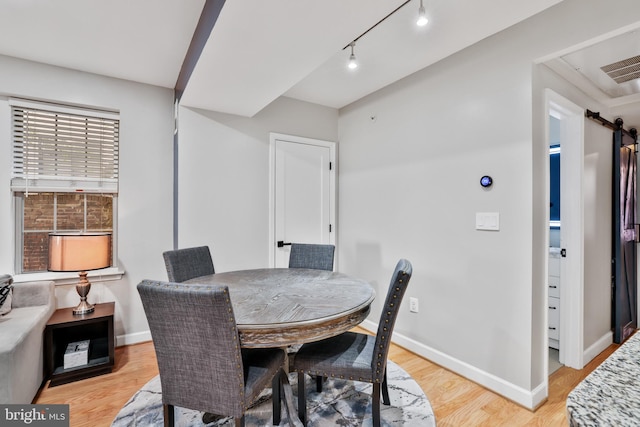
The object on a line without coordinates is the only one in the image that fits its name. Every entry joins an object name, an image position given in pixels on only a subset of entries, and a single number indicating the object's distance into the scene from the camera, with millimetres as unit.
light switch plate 2186
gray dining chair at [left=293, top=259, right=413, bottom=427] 1560
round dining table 1378
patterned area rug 1812
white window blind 2545
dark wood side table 2258
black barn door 2900
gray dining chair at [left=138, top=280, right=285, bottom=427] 1220
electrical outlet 2770
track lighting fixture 1697
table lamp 2309
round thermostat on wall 2219
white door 3365
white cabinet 2812
